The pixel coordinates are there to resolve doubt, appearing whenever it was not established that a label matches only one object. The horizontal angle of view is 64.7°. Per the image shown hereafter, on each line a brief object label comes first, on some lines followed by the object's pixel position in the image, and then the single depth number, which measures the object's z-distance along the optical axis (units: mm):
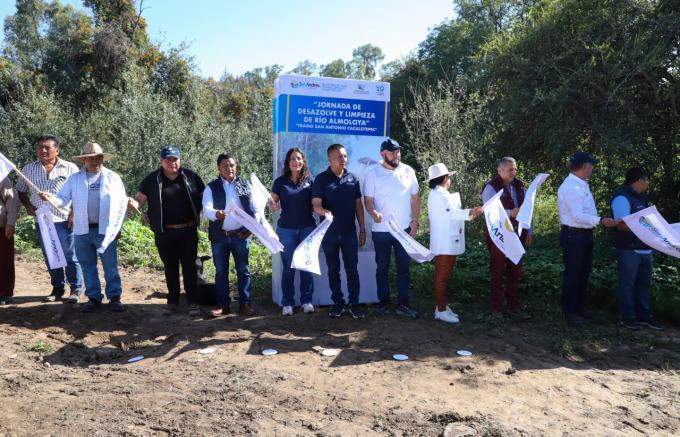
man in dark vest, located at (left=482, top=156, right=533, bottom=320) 6109
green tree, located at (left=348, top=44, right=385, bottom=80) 81856
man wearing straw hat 6031
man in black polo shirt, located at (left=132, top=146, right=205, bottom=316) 6191
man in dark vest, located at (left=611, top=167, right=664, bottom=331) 5992
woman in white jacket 5828
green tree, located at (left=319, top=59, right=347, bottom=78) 67825
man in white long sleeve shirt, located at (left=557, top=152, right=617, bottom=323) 5923
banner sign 6438
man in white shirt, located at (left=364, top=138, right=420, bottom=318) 6043
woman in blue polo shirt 6012
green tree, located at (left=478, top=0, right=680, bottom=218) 8133
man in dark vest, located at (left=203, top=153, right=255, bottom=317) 6027
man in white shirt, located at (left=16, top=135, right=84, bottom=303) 6480
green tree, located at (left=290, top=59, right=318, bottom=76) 67888
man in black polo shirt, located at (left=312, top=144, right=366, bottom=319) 5941
